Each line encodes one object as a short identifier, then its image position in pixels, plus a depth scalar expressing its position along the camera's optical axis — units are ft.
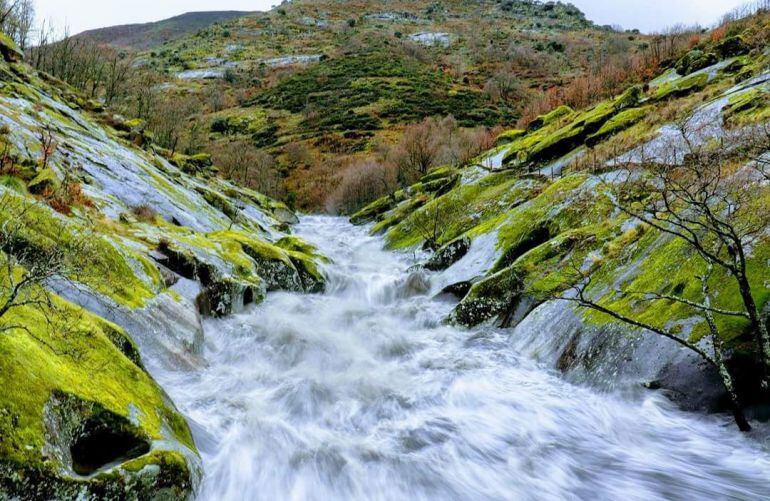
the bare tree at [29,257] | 13.82
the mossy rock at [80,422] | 12.94
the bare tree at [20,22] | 129.56
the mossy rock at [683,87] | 73.51
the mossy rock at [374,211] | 138.00
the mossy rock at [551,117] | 110.50
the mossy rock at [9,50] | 85.51
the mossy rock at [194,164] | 111.96
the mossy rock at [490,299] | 42.60
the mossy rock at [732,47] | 78.74
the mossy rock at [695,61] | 80.89
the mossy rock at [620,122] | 72.28
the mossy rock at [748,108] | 46.78
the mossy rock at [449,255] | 61.05
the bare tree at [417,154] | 161.17
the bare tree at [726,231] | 18.89
